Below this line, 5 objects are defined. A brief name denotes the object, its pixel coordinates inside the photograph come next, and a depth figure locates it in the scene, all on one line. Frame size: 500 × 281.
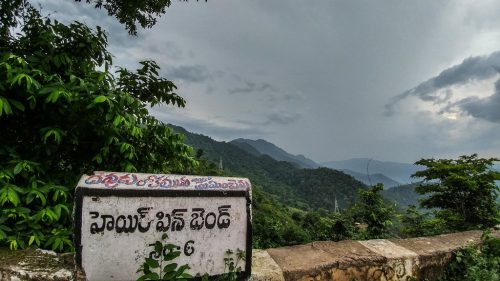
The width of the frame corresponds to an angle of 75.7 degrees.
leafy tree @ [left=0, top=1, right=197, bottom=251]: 2.21
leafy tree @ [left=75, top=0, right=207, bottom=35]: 5.66
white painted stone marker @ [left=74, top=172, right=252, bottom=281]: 1.73
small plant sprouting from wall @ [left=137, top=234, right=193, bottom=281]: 1.66
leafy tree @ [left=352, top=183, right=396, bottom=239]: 6.45
